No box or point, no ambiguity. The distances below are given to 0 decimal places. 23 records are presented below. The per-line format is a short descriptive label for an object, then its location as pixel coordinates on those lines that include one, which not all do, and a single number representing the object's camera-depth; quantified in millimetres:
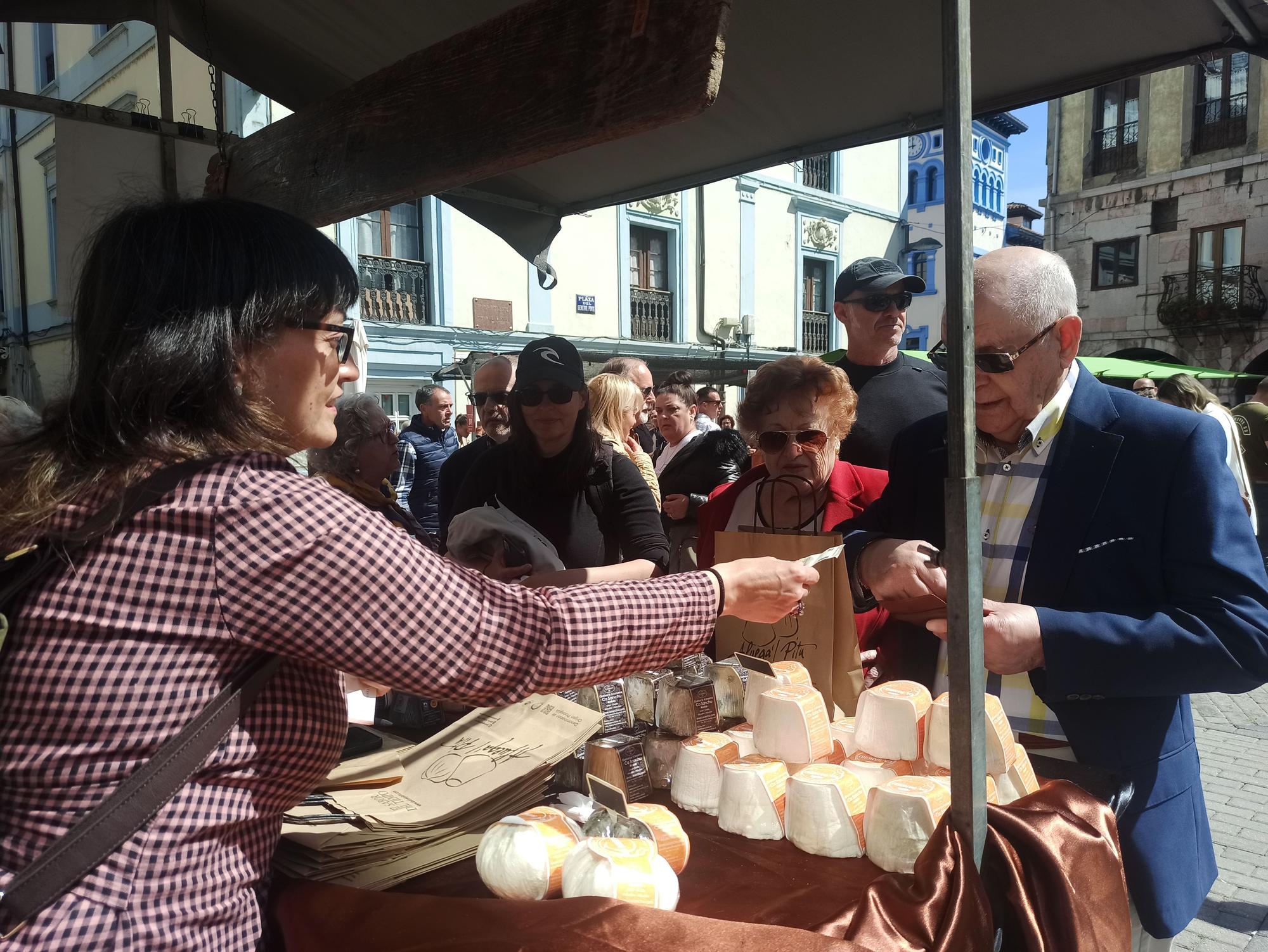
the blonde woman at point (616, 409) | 4348
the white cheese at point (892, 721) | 1525
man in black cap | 3361
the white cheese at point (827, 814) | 1370
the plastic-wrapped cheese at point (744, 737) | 1646
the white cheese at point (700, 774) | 1558
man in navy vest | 6359
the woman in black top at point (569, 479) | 3080
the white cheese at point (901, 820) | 1309
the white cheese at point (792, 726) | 1527
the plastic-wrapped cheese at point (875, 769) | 1486
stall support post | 1172
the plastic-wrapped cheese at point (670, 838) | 1350
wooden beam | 1346
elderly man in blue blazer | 1491
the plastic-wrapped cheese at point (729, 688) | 1846
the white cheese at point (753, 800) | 1438
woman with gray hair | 3820
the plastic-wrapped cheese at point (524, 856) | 1247
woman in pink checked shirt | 1008
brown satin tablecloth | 1093
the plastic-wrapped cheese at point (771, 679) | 1738
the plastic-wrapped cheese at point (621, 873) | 1180
